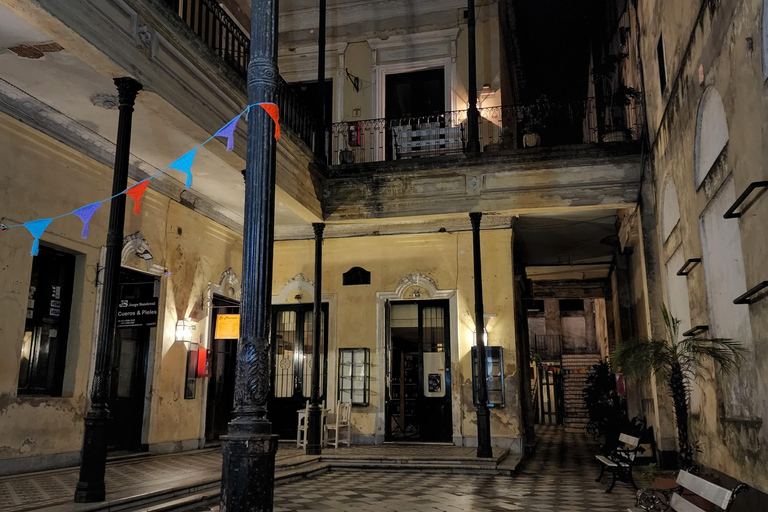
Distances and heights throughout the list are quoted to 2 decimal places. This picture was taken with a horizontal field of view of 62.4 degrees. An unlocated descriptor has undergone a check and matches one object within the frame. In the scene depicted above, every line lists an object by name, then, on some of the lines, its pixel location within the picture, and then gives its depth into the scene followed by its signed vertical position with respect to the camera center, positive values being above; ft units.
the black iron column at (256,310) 10.09 +1.24
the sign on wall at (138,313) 25.52 +2.84
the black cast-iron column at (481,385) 31.42 -0.01
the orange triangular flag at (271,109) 11.39 +4.87
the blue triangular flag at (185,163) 15.10 +5.19
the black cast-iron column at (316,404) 33.32 -1.02
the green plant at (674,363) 20.63 +0.75
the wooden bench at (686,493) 11.73 -2.45
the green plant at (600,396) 41.75 -0.78
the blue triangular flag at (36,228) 20.34 +4.98
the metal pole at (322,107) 35.83 +15.43
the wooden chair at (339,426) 36.18 -2.36
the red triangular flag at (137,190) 18.76 +5.66
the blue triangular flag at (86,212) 19.43 +5.25
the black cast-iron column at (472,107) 34.86 +15.03
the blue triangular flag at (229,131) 14.03 +5.58
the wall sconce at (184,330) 33.65 +2.84
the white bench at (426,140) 40.06 +15.28
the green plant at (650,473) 24.83 -3.43
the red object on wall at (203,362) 35.09 +1.22
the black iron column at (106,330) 18.35 +1.60
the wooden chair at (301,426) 36.17 -2.35
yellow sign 35.53 +3.24
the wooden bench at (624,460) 25.03 -2.92
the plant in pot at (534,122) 35.55 +14.70
